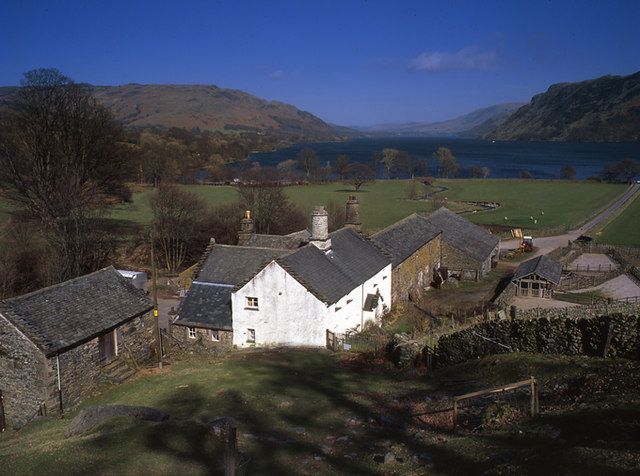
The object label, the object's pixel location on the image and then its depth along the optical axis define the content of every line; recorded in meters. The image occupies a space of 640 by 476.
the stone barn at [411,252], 36.16
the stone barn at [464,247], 43.19
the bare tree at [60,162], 40.06
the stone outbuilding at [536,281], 35.88
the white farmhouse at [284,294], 26.09
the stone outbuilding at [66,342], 20.58
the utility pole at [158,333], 24.98
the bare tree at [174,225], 48.72
